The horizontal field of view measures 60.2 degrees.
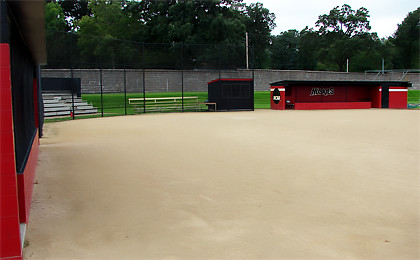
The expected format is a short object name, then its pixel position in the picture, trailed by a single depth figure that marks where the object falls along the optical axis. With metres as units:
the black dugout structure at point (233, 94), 23.73
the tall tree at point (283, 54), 65.25
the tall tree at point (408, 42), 70.19
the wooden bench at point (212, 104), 23.63
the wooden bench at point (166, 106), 23.36
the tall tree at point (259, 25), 66.29
